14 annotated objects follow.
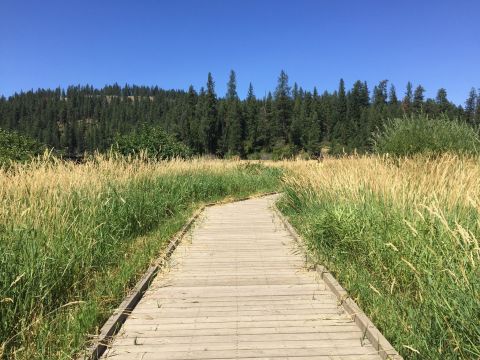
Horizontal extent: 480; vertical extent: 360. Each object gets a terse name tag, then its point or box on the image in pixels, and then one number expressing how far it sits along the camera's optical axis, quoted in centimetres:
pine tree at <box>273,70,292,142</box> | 10050
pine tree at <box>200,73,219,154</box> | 9256
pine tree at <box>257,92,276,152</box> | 9856
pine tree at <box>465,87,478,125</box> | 11431
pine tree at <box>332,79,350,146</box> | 9530
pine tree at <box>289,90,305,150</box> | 9994
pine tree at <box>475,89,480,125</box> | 8565
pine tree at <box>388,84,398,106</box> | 12454
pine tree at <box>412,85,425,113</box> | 11272
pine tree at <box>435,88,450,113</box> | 8524
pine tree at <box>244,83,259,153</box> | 9700
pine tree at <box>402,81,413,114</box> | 11194
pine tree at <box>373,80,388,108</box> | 12770
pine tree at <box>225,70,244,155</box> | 9294
